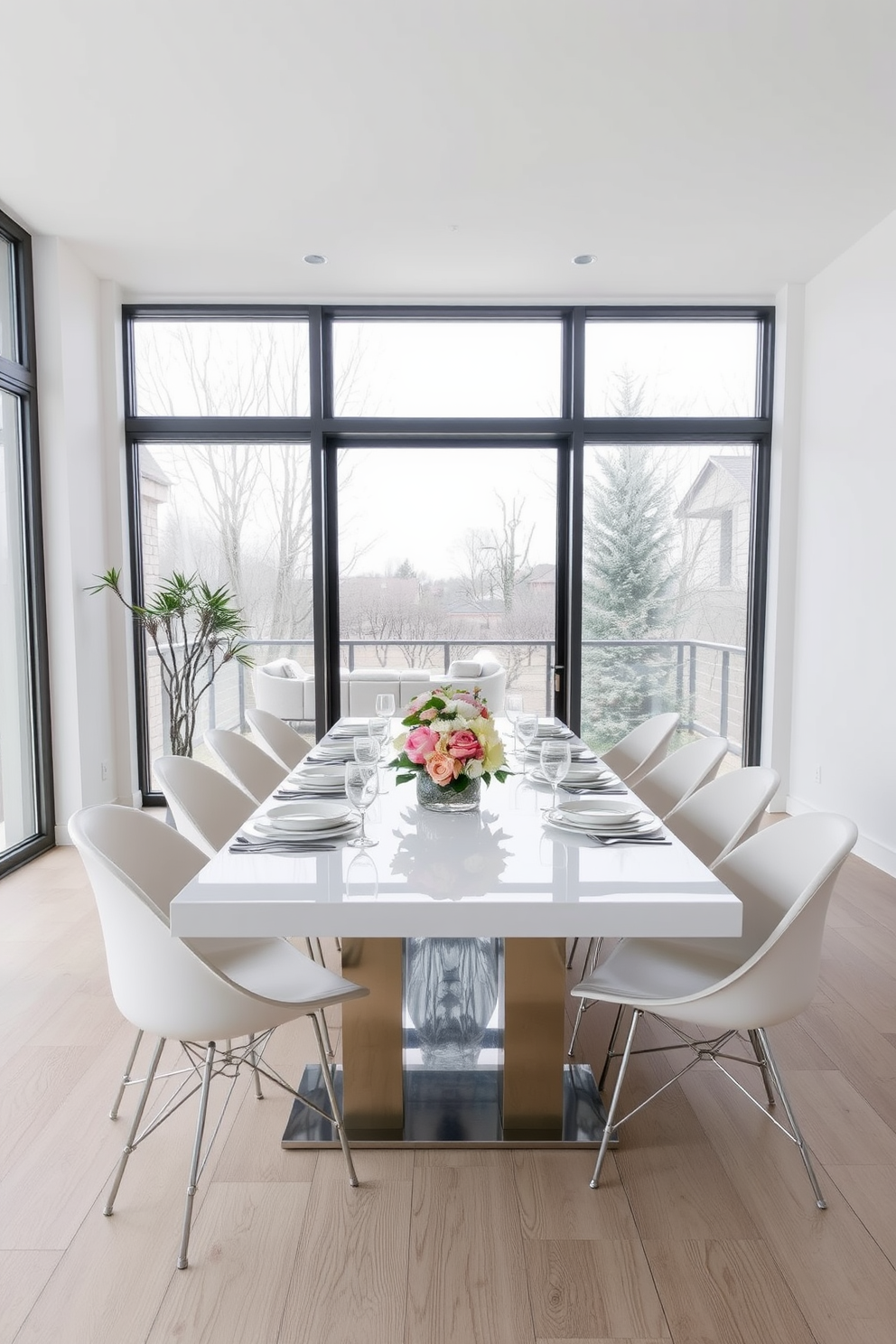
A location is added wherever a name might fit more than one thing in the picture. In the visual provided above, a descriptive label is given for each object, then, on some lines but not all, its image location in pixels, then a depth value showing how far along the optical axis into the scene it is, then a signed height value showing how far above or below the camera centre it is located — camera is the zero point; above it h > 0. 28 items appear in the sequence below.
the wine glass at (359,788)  1.86 -0.42
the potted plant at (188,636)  4.75 -0.26
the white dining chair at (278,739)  3.75 -0.65
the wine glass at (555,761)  2.12 -0.41
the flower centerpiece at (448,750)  2.08 -0.38
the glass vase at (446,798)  2.20 -0.52
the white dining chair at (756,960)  1.65 -0.78
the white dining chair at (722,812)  2.36 -0.62
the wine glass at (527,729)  2.79 -0.44
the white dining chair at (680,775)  2.89 -0.62
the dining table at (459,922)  1.47 -0.56
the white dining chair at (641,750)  3.43 -0.64
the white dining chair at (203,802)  2.35 -0.61
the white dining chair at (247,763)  3.02 -0.62
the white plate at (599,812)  1.99 -0.52
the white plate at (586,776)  2.59 -0.55
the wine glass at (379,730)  2.64 -0.43
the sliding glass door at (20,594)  4.15 -0.01
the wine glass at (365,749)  2.10 -0.38
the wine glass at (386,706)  2.81 -0.37
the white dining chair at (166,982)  1.59 -0.75
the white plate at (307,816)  1.93 -0.53
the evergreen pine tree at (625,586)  5.25 +0.05
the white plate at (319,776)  2.49 -0.54
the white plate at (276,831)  1.90 -0.53
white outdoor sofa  5.27 -0.55
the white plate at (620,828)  1.94 -0.53
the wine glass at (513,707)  2.97 -0.41
